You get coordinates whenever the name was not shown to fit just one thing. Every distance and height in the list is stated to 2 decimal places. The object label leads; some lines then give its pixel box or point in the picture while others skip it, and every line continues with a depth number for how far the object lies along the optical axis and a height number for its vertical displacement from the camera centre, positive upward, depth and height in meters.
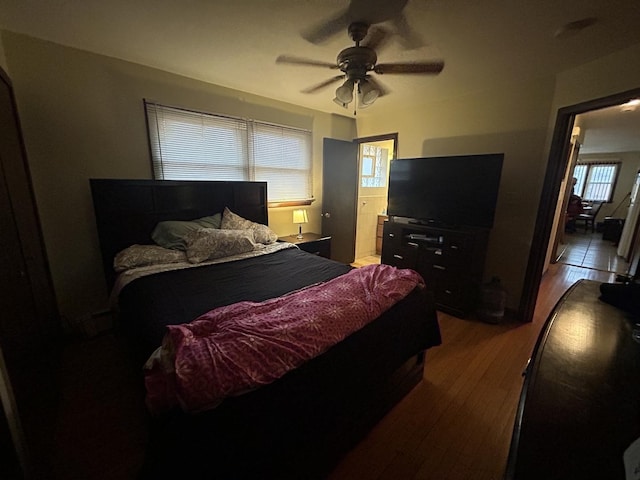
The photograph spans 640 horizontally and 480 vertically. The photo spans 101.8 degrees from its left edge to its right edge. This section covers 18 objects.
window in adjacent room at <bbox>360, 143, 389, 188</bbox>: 4.89 +0.38
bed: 0.89 -0.81
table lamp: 3.61 -0.44
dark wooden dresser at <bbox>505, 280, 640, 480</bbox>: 0.54 -0.55
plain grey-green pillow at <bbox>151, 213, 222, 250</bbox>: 2.48 -0.49
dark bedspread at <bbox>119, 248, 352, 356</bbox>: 1.42 -0.72
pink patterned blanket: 0.90 -0.65
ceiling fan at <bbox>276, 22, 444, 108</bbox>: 1.71 +0.80
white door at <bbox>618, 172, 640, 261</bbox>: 4.60 -0.66
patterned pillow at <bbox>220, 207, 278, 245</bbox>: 2.87 -0.48
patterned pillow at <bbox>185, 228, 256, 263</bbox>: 2.37 -0.57
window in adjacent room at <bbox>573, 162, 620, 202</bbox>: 7.78 +0.34
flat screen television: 2.66 -0.02
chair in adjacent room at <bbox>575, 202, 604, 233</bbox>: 7.62 -0.75
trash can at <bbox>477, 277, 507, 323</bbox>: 2.72 -1.17
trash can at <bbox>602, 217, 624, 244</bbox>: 6.34 -0.93
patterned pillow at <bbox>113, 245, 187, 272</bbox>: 2.20 -0.65
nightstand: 3.40 -0.76
